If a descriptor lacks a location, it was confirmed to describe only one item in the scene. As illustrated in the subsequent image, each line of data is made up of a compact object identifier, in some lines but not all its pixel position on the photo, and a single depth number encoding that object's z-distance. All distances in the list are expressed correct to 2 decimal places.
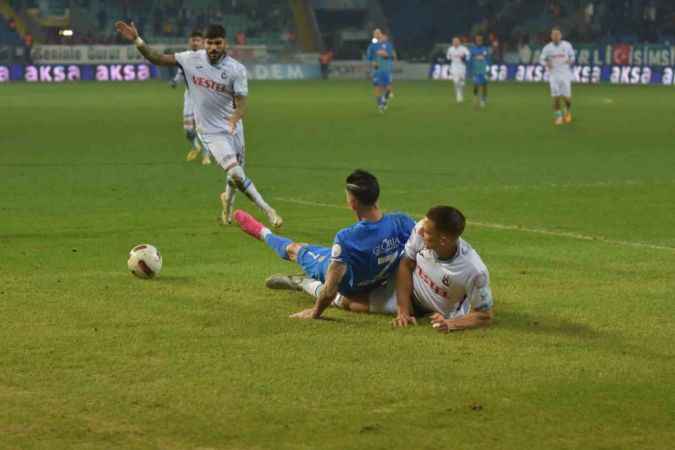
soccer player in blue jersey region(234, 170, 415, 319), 10.29
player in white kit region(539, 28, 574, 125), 36.41
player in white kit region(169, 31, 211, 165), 25.81
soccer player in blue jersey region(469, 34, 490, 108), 44.44
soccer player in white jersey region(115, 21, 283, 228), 16.58
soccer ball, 12.21
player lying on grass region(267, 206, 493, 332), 9.73
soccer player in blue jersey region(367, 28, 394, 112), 42.62
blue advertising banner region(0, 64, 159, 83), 71.12
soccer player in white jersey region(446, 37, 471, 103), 48.00
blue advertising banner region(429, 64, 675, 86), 62.97
